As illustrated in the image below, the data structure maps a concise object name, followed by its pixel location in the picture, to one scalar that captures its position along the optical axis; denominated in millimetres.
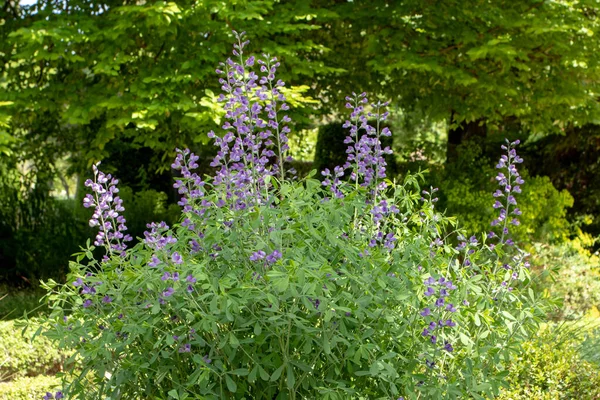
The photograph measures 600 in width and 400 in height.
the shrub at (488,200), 10570
